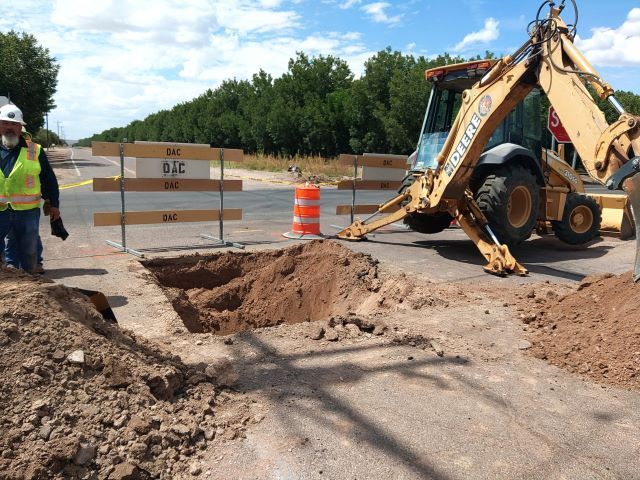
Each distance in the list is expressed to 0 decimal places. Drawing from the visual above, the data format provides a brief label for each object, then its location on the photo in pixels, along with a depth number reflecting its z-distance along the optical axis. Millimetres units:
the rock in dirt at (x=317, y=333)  4930
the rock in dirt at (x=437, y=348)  4632
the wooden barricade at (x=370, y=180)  11570
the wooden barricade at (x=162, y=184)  8586
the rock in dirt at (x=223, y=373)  3818
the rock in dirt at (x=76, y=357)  3258
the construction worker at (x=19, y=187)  5469
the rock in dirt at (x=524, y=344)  4918
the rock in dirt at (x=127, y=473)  2721
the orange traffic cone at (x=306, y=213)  10445
